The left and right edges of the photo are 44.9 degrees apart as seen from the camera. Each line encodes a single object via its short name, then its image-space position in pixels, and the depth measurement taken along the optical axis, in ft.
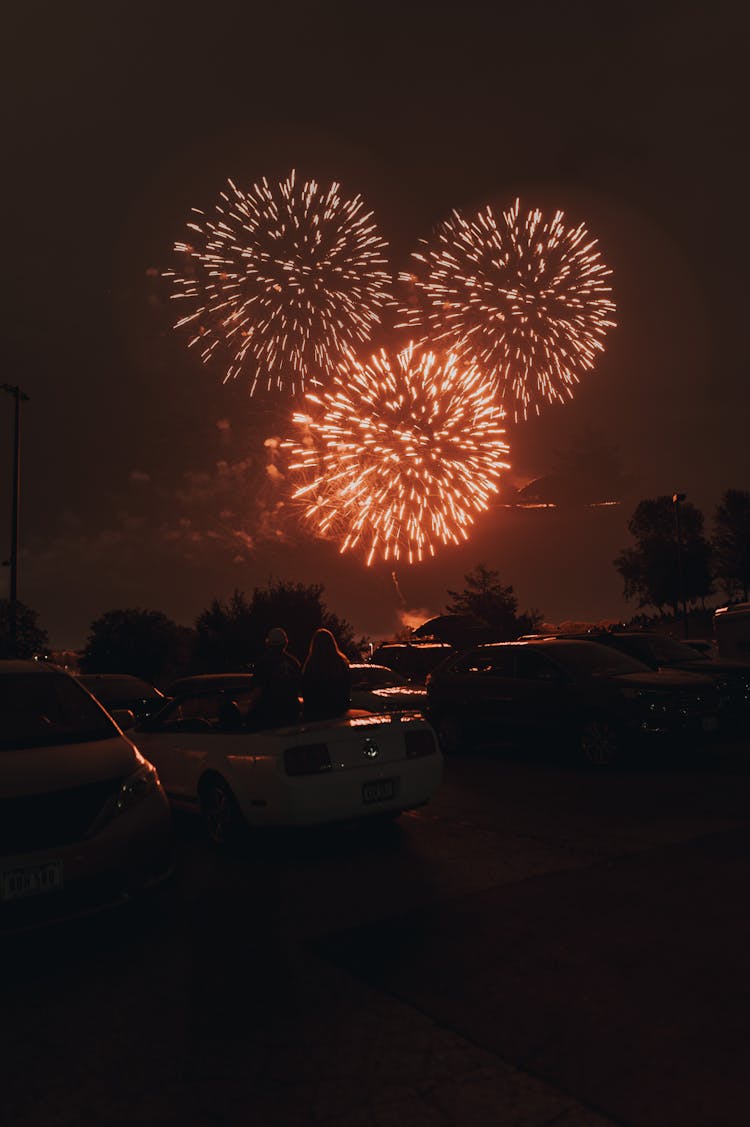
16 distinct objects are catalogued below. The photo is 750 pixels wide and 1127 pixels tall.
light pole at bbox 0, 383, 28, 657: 113.32
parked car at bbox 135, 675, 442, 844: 23.53
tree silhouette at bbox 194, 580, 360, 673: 121.60
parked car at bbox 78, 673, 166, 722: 48.49
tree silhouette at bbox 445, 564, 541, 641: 226.99
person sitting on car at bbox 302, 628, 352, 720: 27.66
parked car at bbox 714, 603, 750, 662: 56.44
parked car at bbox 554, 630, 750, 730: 42.06
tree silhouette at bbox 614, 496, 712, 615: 267.80
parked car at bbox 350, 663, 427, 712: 45.83
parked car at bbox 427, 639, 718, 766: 36.94
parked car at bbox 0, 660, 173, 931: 15.56
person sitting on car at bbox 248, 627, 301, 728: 25.82
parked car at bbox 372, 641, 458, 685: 73.41
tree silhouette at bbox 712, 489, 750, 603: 254.68
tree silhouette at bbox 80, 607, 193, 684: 137.39
